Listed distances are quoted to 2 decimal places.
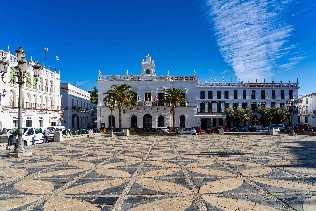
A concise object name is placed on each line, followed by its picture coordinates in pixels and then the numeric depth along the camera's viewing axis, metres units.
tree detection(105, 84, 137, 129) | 36.25
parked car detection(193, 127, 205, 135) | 33.81
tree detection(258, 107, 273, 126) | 43.60
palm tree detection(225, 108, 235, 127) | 43.89
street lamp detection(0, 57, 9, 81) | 12.18
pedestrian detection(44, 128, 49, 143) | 22.46
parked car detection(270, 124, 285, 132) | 39.52
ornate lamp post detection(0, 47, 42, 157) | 12.52
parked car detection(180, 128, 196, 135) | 32.83
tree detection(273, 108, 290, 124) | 43.30
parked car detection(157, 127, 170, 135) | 33.18
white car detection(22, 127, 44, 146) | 19.50
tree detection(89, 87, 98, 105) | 53.45
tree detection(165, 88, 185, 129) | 38.40
